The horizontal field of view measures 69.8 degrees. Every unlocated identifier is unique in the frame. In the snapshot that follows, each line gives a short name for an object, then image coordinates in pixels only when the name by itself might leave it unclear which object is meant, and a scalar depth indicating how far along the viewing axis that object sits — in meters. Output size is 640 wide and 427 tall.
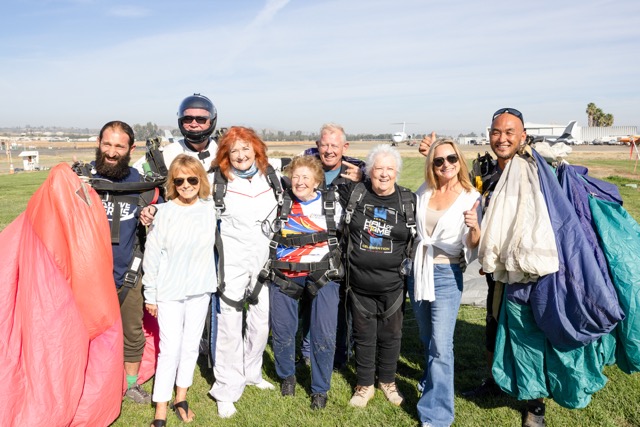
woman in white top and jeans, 3.45
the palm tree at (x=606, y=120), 94.20
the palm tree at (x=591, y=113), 94.62
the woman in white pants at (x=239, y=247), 3.77
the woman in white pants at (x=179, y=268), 3.58
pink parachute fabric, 3.03
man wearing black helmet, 4.31
